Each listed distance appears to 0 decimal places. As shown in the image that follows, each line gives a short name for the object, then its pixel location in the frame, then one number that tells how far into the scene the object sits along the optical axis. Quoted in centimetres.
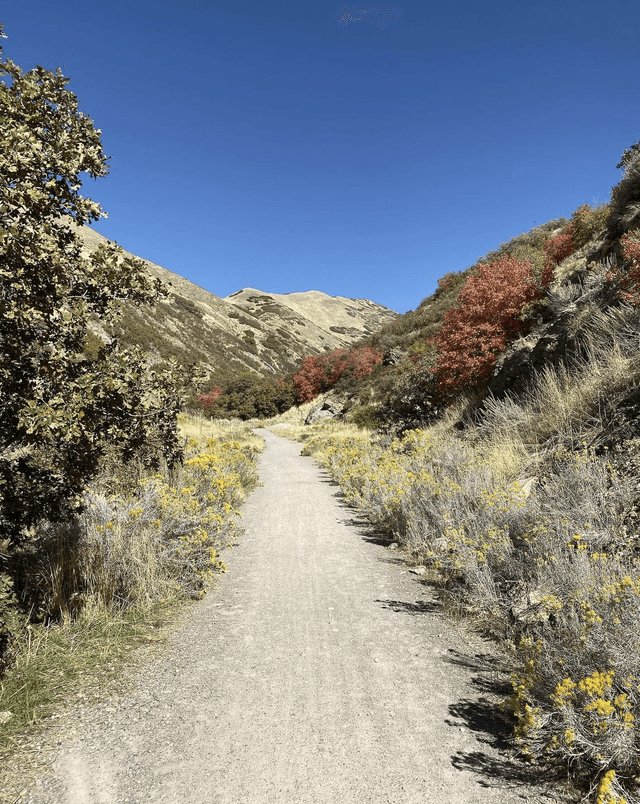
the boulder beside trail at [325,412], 2984
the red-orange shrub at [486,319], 1166
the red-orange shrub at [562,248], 1519
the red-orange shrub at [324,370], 3488
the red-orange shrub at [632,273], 729
